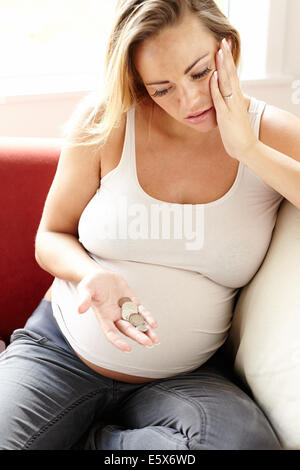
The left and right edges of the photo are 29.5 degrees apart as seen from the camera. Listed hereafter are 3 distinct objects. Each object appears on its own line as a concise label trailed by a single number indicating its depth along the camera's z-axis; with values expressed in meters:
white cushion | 1.05
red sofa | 1.44
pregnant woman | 1.05
